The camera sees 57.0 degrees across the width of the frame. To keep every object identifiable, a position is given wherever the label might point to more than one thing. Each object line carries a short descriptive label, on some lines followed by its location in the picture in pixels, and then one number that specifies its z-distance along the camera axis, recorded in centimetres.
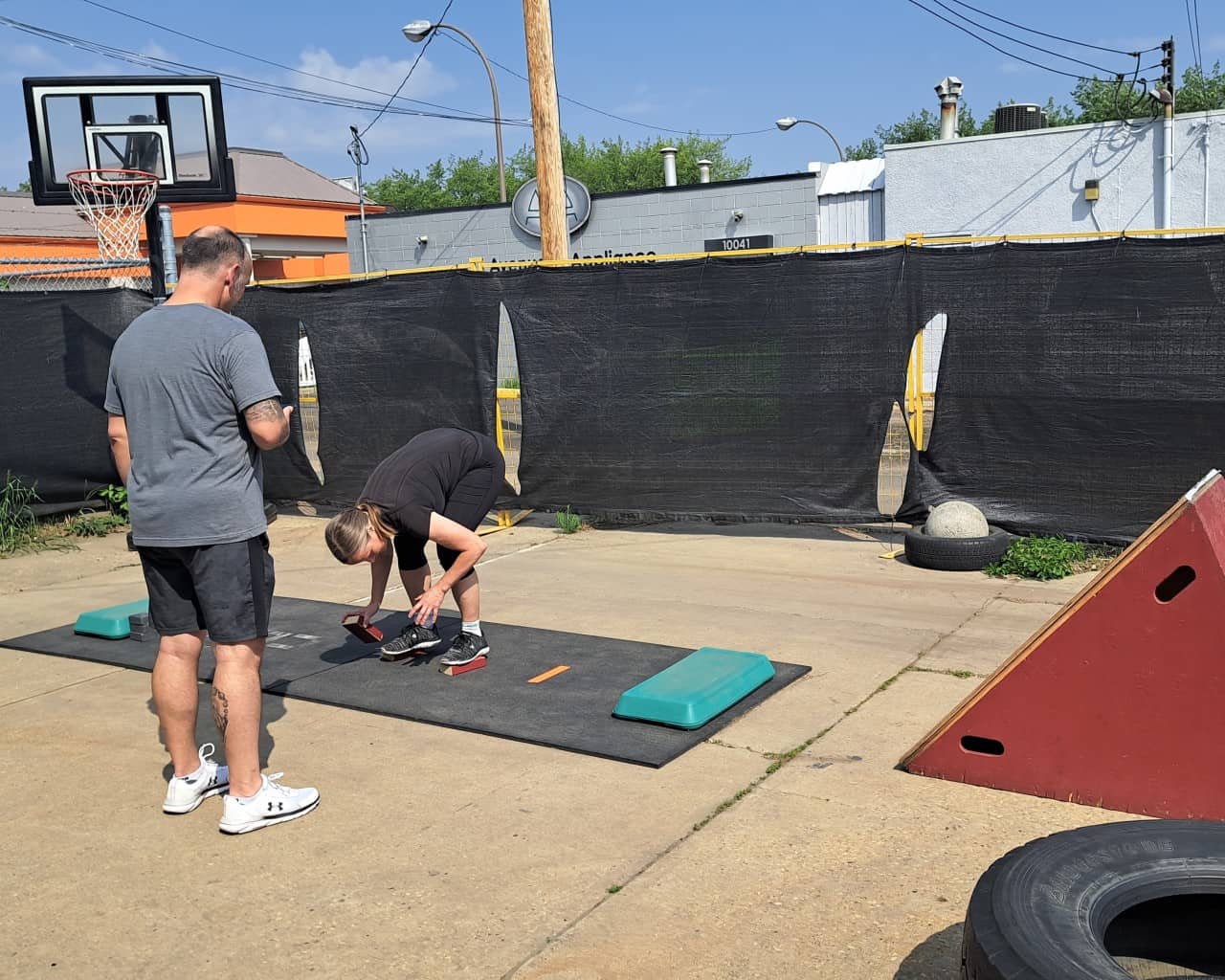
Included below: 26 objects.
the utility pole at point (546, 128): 931
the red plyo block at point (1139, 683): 335
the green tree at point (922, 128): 5994
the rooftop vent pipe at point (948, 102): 1859
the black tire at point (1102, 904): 216
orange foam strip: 498
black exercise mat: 435
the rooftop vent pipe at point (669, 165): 2563
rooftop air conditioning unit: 1781
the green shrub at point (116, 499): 948
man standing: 348
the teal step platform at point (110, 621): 602
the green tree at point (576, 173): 6450
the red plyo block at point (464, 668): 515
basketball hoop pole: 857
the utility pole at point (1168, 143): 1522
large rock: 684
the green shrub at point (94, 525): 923
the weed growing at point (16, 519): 867
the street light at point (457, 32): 1939
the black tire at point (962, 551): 677
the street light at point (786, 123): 3006
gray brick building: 1873
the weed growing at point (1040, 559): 661
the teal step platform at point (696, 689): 439
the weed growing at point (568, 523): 858
